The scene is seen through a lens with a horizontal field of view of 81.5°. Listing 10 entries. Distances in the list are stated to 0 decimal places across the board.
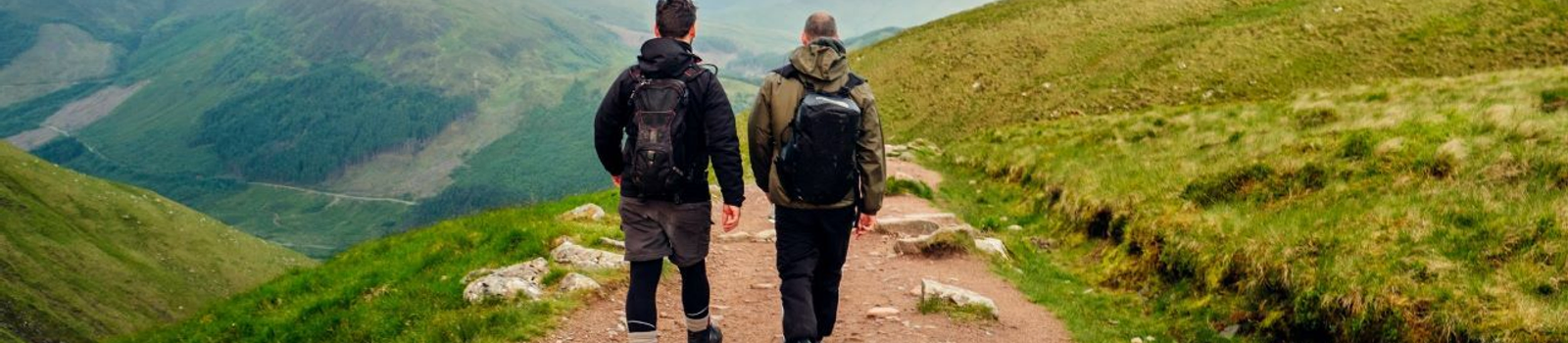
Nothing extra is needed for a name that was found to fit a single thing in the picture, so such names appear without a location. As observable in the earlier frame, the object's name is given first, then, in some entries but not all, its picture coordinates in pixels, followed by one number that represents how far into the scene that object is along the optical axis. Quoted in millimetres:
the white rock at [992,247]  15899
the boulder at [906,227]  17469
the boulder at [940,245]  15633
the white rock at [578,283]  12104
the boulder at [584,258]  13523
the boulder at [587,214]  18453
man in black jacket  7840
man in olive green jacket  8016
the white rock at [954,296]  11891
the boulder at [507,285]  11914
